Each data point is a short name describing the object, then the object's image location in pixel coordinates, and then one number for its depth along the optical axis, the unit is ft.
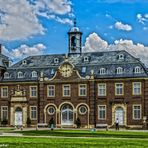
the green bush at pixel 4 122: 186.94
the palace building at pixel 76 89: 169.79
